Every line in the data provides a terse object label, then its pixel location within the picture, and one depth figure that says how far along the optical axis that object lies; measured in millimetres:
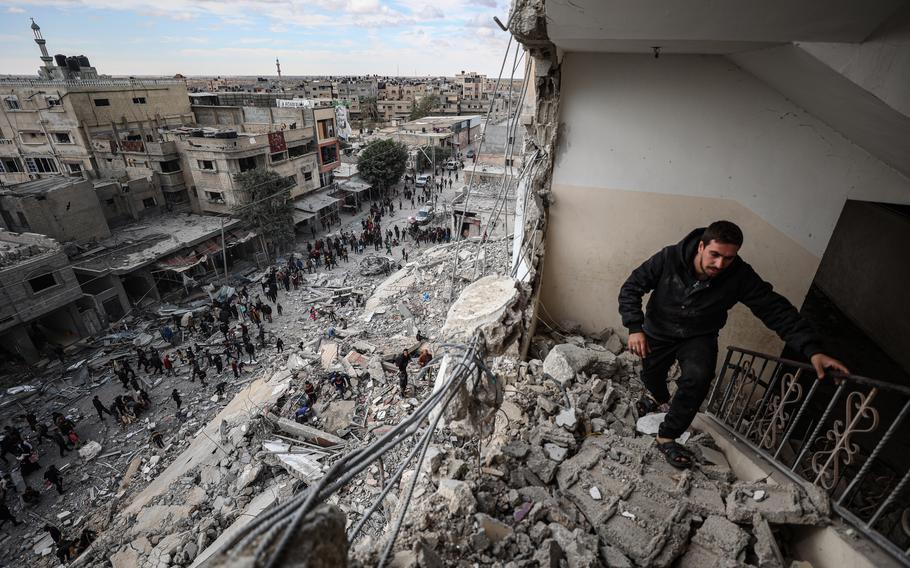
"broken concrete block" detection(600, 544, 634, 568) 2502
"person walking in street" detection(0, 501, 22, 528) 9117
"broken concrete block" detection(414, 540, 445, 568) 2074
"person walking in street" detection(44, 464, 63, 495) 9859
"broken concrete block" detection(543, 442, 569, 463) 3273
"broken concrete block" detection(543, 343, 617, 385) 4176
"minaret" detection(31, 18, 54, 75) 33719
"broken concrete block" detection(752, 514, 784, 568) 2514
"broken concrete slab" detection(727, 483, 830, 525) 2650
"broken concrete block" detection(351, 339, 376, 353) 11869
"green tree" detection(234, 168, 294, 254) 22297
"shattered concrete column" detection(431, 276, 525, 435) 2887
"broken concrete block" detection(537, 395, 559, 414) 3737
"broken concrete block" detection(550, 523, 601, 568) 2393
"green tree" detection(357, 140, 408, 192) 33531
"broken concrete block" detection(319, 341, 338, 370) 11436
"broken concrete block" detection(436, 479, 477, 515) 2607
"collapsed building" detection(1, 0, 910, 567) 2439
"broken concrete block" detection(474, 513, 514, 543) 2523
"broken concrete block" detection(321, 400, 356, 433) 8520
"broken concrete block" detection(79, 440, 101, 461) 11062
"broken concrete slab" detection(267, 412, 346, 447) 7980
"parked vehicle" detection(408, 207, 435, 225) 27684
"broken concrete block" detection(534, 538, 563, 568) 2312
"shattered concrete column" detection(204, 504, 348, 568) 1212
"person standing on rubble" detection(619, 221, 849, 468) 2859
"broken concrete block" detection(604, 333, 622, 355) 5223
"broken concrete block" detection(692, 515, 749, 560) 2580
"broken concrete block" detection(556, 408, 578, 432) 3545
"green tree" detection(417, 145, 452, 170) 42281
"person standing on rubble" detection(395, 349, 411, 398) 8500
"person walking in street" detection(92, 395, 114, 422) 11769
